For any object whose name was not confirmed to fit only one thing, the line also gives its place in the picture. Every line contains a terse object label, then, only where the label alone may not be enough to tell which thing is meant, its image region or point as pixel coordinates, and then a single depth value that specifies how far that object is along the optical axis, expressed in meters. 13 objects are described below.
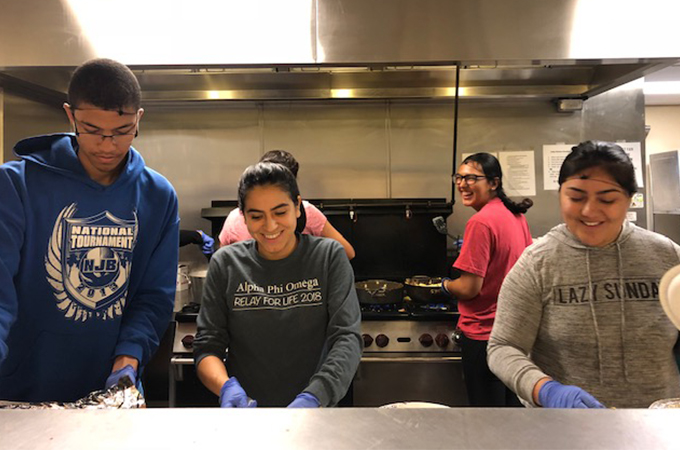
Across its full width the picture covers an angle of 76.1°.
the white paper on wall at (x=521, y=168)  2.85
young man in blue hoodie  1.00
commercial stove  2.20
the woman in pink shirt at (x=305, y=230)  1.89
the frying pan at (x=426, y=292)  2.30
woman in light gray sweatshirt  1.02
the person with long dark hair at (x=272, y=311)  1.16
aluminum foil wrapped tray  0.86
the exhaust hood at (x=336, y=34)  1.67
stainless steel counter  0.46
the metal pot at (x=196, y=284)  2.36
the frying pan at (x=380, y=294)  2.28
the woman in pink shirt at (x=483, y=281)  1.84
